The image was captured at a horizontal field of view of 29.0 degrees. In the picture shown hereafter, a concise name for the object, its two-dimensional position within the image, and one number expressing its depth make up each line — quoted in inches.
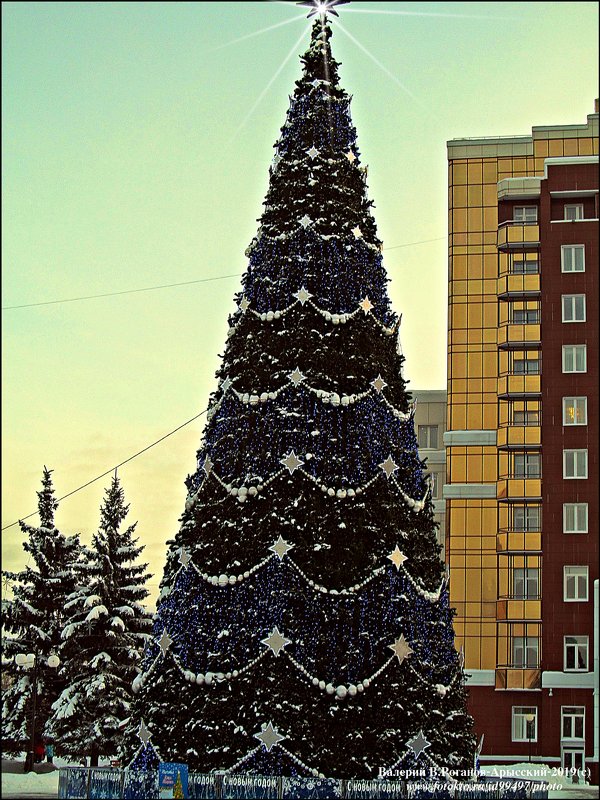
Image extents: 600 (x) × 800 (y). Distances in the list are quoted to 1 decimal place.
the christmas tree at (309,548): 705.6
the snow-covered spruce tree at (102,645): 1512.1
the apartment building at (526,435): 2027.6
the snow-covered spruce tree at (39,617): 1609.3
